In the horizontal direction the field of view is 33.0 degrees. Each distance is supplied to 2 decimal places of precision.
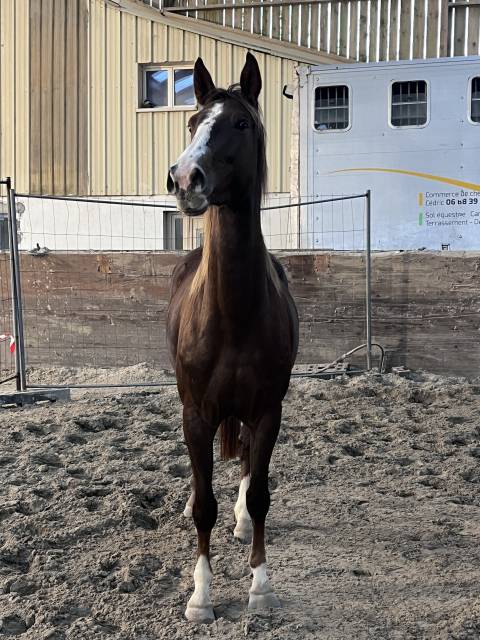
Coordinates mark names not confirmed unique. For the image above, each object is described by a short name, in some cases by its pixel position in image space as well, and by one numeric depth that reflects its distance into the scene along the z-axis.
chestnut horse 3.44
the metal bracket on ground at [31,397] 7.27
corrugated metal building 15.91
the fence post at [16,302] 7.65
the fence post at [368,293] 8.30
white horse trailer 10.41
